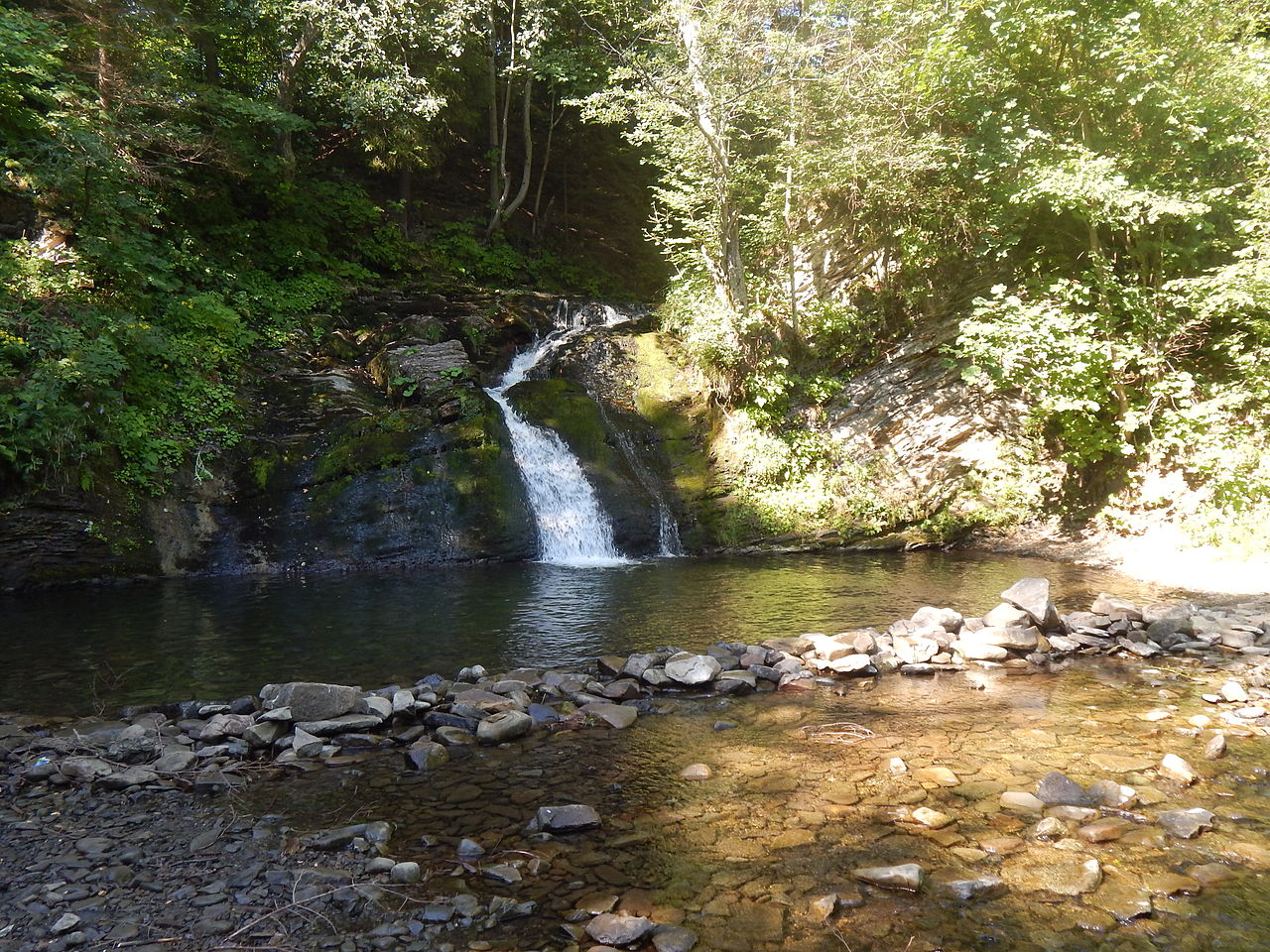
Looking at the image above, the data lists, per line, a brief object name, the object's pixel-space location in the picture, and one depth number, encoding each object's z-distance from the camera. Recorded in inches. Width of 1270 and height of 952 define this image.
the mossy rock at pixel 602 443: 530.6
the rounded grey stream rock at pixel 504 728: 194.7
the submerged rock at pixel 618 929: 112.1
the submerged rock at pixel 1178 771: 162.1
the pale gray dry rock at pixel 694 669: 232.4
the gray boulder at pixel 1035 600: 275.7
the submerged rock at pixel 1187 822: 138.6
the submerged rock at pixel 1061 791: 152.9
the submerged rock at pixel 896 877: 124.9
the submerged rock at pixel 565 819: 146.7
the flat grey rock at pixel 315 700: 202.2
